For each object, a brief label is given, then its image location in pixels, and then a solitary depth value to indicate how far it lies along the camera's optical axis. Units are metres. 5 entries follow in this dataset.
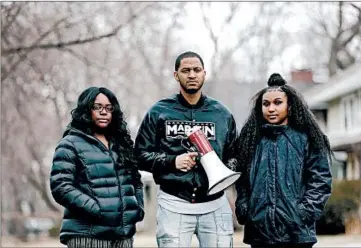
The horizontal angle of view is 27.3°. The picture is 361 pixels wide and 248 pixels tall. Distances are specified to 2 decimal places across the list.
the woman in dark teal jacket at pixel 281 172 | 5.32
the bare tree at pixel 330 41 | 33.09
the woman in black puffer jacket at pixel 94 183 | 5.26
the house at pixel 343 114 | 25.14
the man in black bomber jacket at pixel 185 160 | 5.50
